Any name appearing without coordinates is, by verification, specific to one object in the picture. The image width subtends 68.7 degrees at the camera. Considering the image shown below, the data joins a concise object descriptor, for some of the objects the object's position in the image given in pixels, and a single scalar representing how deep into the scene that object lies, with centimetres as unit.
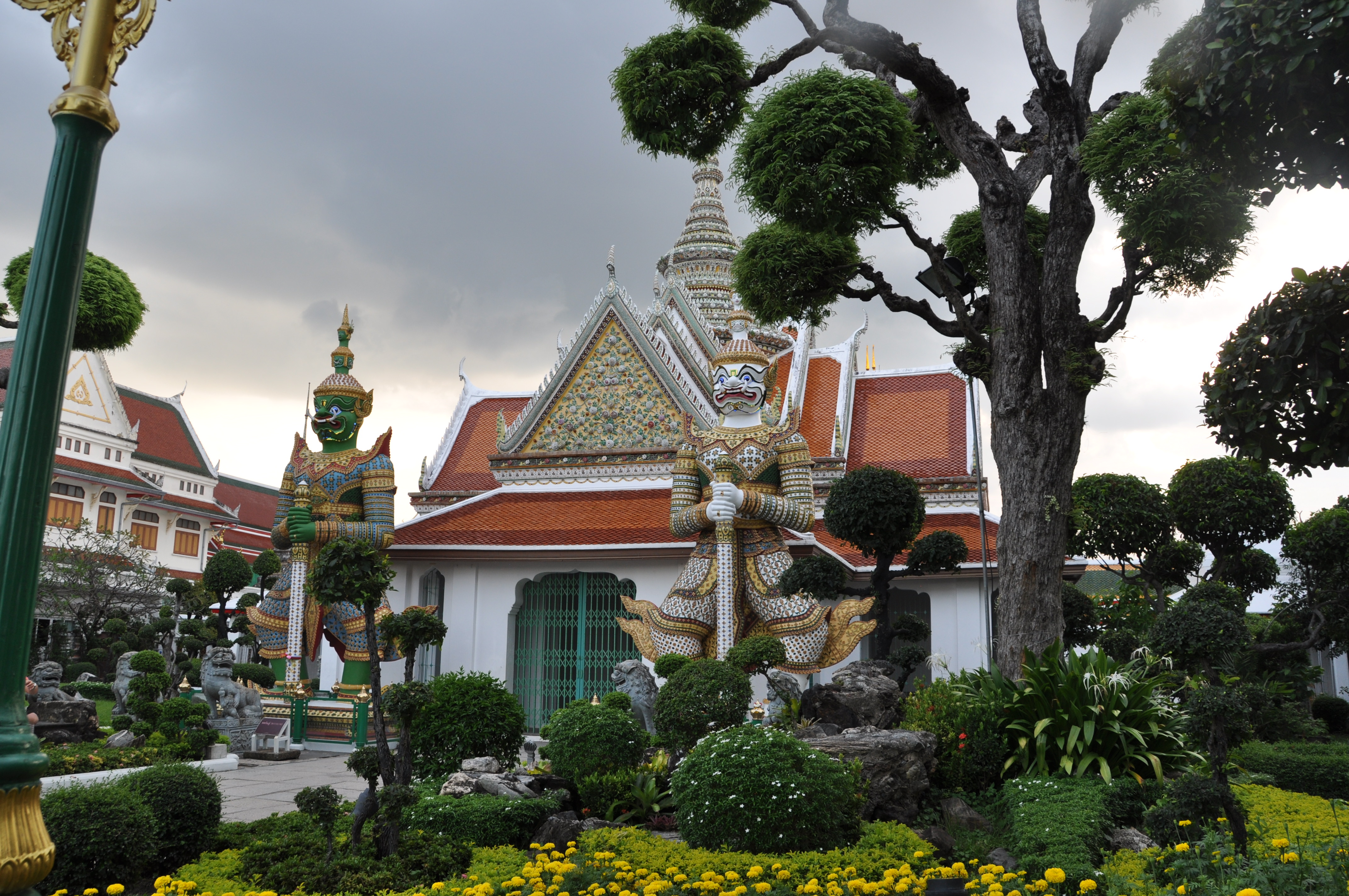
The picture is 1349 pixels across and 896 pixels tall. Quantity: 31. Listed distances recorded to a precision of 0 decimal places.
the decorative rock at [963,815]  664
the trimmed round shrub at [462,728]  764
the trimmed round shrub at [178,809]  576
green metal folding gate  1366
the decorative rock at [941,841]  593
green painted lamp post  236
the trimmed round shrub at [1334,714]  1561
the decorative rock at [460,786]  670
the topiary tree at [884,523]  1034
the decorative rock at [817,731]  718
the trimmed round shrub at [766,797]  539
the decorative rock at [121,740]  957
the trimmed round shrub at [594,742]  695
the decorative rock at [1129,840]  583
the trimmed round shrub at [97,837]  513
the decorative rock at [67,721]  1017
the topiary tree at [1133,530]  1391
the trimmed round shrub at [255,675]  1675
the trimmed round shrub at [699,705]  716
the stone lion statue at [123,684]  1210
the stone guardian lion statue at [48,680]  1036
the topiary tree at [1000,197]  764
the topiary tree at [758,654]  866
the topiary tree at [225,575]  1667
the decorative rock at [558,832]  600
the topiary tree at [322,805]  548
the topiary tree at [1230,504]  1312
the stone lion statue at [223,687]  1146
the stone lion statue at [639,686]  921
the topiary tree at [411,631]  659
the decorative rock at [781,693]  848
